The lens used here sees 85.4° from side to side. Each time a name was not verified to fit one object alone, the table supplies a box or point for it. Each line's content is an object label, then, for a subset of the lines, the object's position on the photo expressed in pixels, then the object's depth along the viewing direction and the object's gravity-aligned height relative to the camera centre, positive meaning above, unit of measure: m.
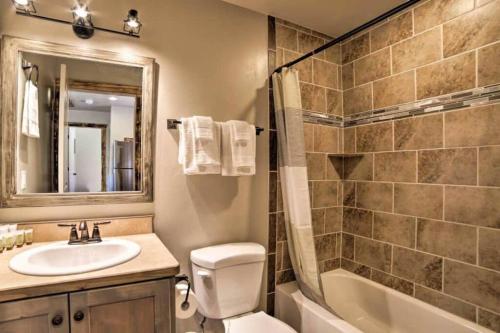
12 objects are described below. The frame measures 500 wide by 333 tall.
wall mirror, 1.36 +0.23
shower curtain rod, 1.13 +0.66
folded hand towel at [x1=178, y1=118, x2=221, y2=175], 1.59 +0.08
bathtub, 1.55 -0.95
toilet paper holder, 1.35 -0.68
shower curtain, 1.72 -0.11
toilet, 1.56 -0.72
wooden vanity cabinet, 0.92 -0.53
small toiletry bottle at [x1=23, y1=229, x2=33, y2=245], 1.32 -0.33
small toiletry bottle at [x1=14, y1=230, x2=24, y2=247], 1.28 -0.33
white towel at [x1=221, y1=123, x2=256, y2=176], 1.71 +0.07
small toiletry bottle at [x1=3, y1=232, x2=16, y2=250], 1.23 -0.33
